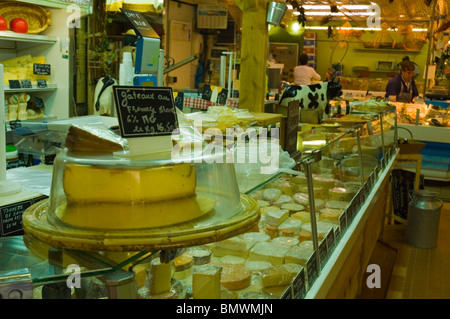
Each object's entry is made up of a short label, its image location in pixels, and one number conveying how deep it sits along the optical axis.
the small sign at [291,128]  2.90
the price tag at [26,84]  5.69
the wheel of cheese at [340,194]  2.93
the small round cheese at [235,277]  1.75
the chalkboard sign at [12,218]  1.60
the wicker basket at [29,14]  5.70
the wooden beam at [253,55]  4.43
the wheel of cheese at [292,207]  2.60
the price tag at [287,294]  1.61
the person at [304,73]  9.98
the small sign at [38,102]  6.31
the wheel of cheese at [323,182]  2.99
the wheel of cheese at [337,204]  2.76
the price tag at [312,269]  1.84
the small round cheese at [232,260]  1.98
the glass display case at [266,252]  1.06
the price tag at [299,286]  1.68
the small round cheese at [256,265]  1.96
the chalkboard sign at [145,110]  1.19
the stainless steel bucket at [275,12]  4.37
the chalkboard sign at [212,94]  4.35
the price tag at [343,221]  2.45
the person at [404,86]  8.66
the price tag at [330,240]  2.16
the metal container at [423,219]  4.66
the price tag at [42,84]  5.98
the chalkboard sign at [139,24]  2.63
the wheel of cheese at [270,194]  2.69
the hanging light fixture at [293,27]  10.86
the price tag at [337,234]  2.33
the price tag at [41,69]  5.87
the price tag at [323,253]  2.04
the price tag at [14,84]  5.48
